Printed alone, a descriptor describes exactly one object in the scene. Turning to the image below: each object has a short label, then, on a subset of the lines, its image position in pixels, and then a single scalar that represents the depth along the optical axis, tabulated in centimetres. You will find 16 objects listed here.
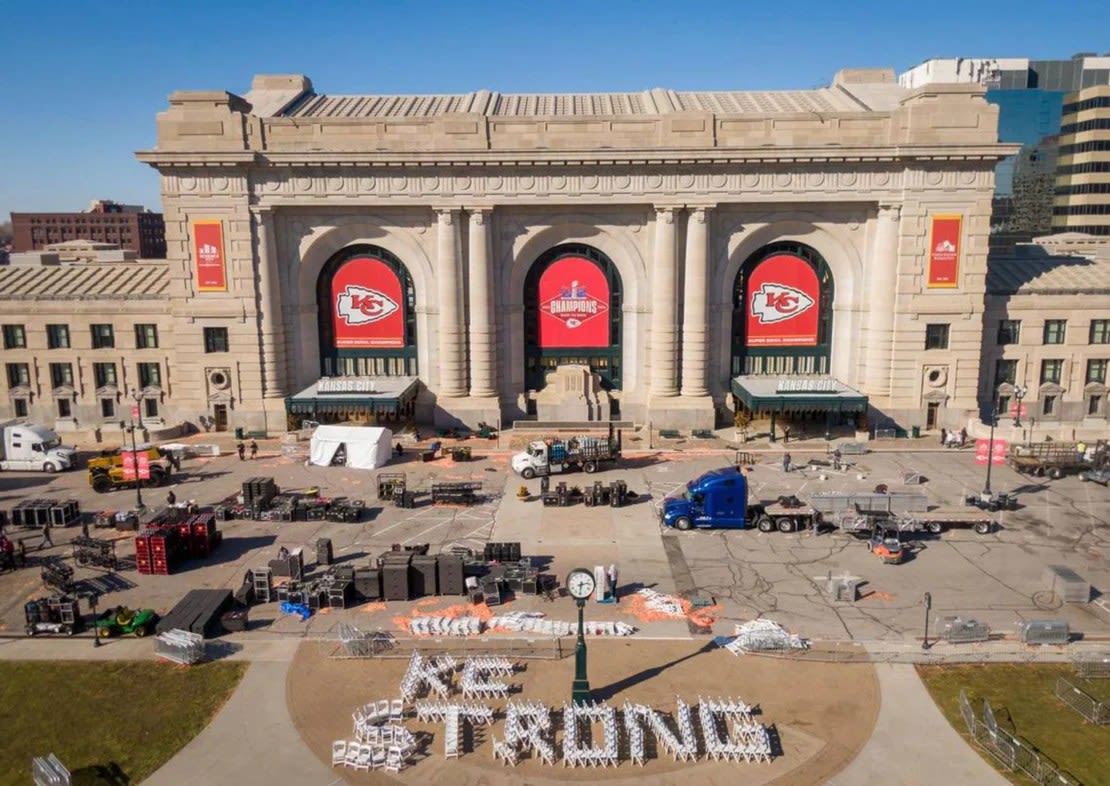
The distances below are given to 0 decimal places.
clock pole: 2266
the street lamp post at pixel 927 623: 2540
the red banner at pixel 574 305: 5656
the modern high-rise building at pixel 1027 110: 12950
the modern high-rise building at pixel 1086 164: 11119
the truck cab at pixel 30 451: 4753
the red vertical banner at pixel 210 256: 5316
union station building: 5200
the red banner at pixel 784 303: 5603
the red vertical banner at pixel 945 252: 5206
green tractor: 2742
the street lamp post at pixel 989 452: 4006
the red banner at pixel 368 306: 5650
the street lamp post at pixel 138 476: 3916
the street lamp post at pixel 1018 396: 4397
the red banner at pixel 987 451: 4322
